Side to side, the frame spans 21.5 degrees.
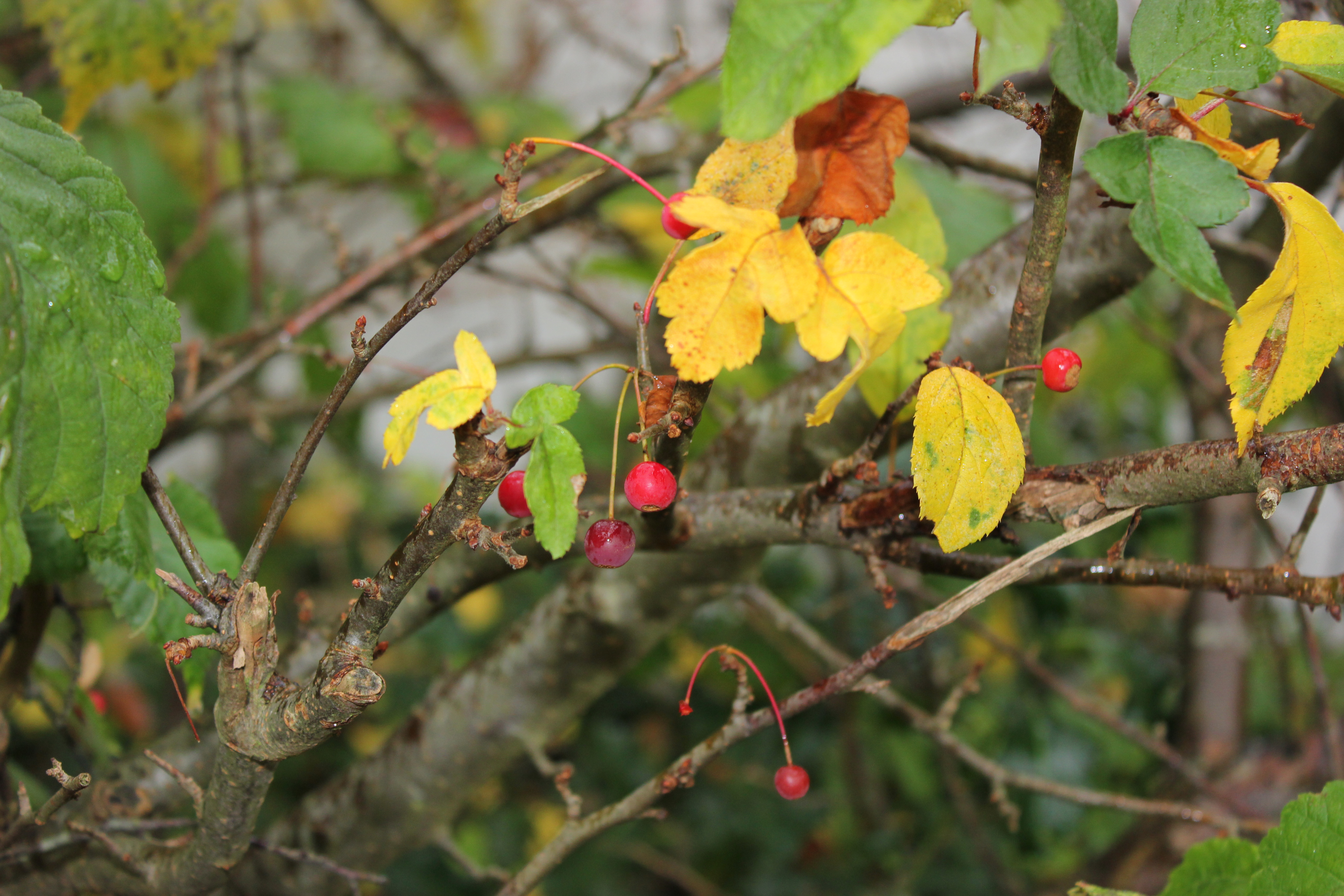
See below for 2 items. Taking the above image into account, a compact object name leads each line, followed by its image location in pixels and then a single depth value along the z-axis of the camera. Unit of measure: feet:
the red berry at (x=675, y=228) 1.90
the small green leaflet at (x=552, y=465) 1.87
